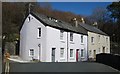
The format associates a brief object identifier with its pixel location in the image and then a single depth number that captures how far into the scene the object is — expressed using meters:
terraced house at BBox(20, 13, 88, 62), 16.90
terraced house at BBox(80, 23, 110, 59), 23.78
